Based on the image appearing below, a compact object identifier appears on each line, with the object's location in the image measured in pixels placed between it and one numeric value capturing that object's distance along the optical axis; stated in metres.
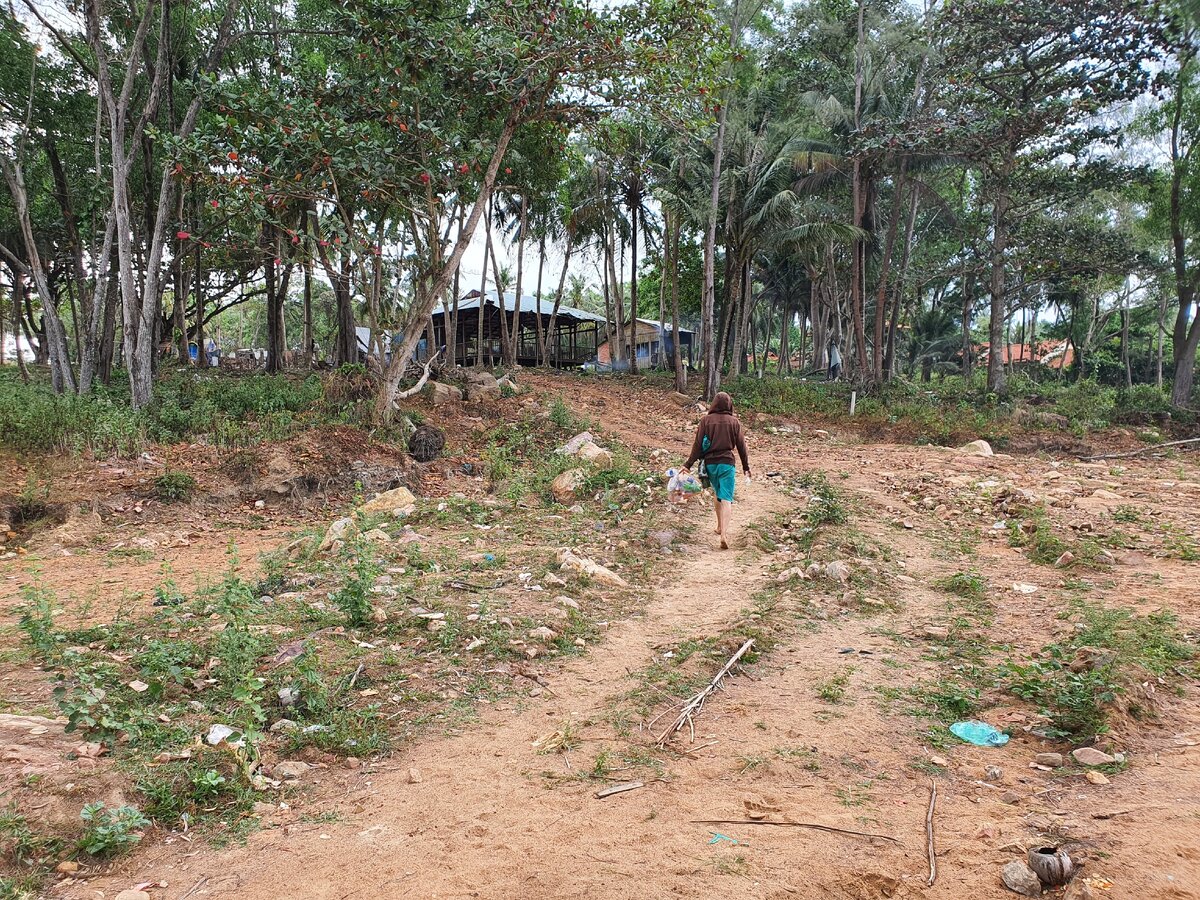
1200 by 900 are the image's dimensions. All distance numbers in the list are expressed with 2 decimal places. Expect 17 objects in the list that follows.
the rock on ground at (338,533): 6.49
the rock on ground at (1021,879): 2.08
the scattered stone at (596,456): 9.93
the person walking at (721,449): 7.27
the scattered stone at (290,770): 3.00
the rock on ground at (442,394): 12.89
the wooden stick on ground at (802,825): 2.47
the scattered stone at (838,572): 5.73
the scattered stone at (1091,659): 3.65
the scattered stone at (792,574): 5.86
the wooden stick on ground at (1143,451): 12.76
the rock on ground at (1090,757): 2.88
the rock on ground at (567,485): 8.80
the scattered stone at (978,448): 12.84
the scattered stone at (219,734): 3.07
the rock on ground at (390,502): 8.20
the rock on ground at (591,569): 5.81
